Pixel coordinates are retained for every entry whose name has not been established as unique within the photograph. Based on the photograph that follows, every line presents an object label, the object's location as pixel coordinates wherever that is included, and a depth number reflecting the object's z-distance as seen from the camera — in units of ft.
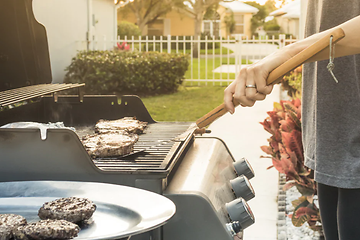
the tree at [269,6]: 163.96
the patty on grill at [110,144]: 5.47
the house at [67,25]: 25.30
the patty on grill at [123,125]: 6.90
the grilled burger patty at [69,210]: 3.71
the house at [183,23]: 108.06
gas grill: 4.32
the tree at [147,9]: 91.86
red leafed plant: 9.44
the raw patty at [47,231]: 3.28
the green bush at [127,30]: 68.23
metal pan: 3.65
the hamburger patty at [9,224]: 3.37
